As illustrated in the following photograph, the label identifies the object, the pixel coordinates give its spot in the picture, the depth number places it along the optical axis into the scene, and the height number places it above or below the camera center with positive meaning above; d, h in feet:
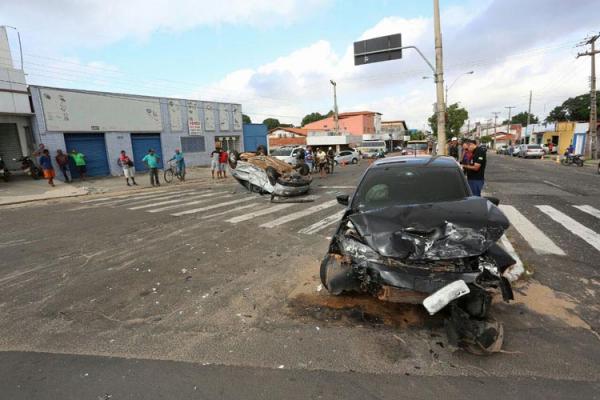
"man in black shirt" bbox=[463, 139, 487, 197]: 23.73 -2.13
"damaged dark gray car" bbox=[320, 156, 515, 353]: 9.97 -3.72
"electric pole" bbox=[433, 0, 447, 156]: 53.62 +9.22
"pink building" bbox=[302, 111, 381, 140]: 250.39 +16.20
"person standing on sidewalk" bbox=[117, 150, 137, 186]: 56.90 -0.67
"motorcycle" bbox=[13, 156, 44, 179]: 58.59 +0.14
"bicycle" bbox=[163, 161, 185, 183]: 63.67 -2.82
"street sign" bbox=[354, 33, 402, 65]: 56.39 +15.43
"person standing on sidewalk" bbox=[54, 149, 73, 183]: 58.34 +0.53
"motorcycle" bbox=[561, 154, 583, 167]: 86.81 -7.90
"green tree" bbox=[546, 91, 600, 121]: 256.11 +15.17
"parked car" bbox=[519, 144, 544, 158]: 128.57 -7.27
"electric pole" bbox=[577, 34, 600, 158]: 104.73 +11.79
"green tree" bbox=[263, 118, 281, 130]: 402.93 +34.03
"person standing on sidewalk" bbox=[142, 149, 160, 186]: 55.16 -0.68
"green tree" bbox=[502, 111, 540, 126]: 462.23 +20.06
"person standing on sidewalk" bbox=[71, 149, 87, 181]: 62.13 +0.60
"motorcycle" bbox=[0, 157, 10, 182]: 54.75 -0.25
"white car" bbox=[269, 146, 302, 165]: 77.51 -0.88
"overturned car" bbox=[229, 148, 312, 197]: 40.57 -2.96
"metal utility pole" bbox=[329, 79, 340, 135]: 128.57 +18.37
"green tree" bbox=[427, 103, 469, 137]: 225.15 +12.60
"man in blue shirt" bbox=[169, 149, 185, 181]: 62.80 -1.31
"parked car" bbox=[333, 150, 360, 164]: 112.47 -3.83
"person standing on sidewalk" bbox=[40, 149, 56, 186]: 52.90 +0.22
